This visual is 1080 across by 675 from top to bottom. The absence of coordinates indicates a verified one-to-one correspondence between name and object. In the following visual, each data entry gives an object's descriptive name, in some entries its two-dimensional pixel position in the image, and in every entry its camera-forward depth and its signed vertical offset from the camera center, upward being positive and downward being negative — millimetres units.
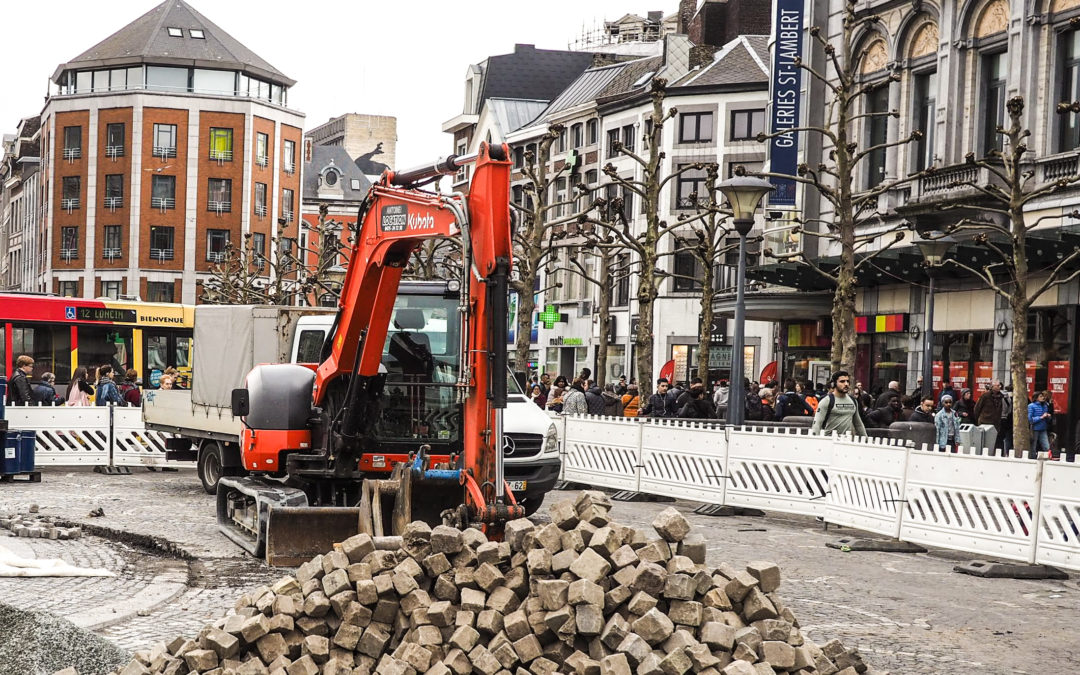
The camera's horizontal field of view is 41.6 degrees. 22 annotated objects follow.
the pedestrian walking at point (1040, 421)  24344 -1462
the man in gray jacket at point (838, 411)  18406 -1036
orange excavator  11359 -879
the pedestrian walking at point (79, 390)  26172 -1489
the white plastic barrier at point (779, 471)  17859 -1835
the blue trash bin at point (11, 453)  22000 -2245
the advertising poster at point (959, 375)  33344 -948
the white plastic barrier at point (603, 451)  21797 -2011
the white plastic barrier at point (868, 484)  15969 -1778
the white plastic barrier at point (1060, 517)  13594 -1732
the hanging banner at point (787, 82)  38844 +6853
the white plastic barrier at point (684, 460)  19672 -1906
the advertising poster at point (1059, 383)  29281 -943
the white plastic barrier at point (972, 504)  14164 -1760
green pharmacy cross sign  68250 +312
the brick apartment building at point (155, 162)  83812 +9000
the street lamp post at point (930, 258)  24734 +1319
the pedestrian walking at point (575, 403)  25094 -1393
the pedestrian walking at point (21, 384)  24984 -1347
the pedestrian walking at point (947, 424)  22750 -1441
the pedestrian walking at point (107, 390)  26531 -1470
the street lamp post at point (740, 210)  20484 +1728
